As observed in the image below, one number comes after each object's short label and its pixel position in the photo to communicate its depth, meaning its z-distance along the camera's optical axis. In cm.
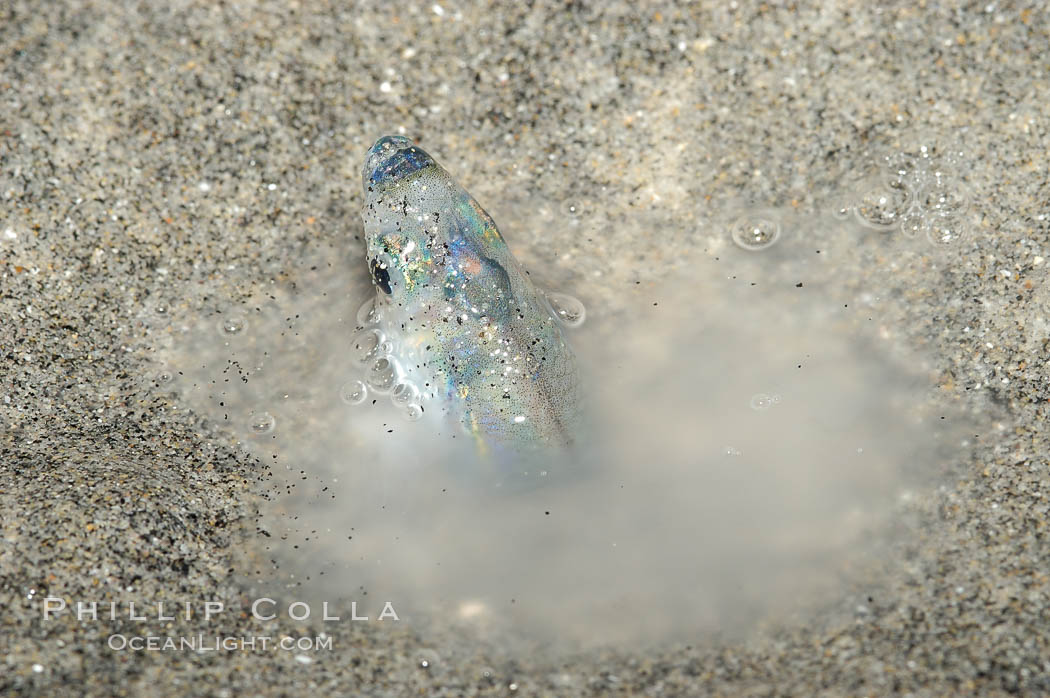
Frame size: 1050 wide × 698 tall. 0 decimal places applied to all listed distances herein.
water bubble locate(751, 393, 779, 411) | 267
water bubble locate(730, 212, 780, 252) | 284
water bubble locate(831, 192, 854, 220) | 282
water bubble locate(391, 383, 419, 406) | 264
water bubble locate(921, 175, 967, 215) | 272
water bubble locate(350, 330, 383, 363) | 269
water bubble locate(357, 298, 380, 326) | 270
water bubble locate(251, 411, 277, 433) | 259
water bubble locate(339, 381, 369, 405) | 270
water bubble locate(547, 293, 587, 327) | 281
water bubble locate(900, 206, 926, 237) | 274
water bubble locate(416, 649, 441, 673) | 203
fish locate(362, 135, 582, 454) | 239
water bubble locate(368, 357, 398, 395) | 267
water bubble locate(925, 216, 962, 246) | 269
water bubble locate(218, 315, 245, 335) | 273
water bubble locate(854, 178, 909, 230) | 277
